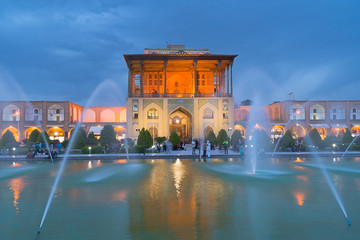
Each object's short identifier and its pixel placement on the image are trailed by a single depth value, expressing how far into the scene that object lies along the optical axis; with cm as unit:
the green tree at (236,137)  2724
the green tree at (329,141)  2500
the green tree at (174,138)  2705
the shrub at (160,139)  2960
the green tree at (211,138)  2910
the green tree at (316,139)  2541
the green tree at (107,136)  2525
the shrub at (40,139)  2564
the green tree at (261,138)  2451
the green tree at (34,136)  2880
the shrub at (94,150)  2255
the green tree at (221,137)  2830
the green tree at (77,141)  2453
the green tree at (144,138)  2456
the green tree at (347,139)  2658
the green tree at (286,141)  2403
